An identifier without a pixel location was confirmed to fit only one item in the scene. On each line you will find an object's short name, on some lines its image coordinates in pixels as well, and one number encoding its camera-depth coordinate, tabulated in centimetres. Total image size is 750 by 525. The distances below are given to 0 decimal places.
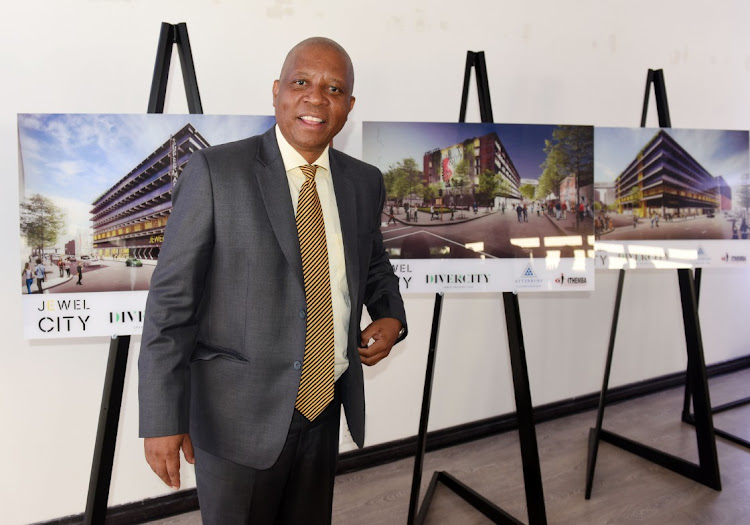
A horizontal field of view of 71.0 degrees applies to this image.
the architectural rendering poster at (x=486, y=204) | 211
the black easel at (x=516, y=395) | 206
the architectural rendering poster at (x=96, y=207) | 169
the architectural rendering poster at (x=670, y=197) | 262
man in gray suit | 110
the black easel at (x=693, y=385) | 259
